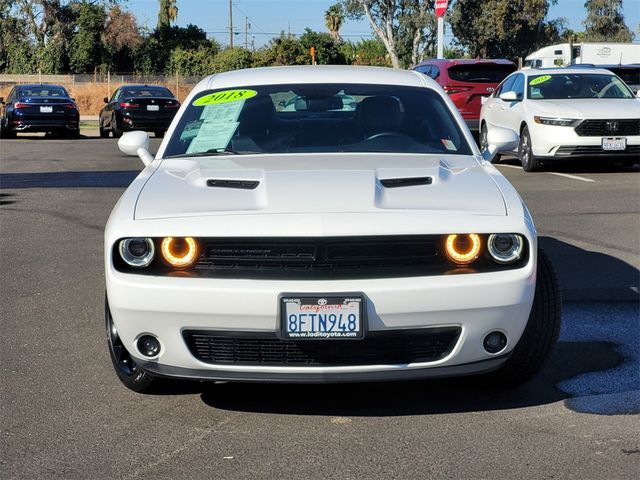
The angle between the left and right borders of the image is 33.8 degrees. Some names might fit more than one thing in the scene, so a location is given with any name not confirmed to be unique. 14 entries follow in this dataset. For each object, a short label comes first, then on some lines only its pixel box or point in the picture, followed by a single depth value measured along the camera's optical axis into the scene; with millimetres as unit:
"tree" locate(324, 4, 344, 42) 87625
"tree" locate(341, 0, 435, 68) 50719
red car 19891
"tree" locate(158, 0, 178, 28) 87312
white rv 31234
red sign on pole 26109
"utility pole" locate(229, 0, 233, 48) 79425
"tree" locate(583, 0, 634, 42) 79625
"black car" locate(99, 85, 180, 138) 25109
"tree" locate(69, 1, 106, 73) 62062
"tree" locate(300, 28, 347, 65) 58562
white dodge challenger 4027
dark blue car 24219
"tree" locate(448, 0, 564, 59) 54406
